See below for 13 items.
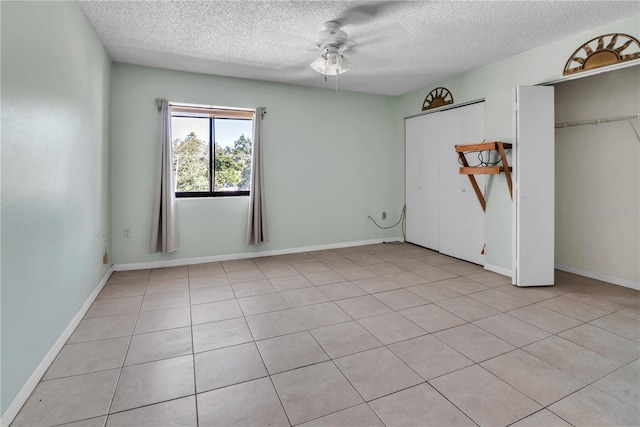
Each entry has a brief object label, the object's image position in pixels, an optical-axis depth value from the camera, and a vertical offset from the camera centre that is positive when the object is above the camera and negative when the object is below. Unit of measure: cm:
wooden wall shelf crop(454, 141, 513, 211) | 341 +53
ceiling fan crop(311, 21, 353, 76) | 292 +160
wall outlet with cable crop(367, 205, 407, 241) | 546 -14
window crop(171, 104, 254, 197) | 420 +84
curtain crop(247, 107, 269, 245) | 436 +32
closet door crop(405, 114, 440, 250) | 480 +49
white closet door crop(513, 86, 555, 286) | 319 +29
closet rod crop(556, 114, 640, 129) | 326 +101
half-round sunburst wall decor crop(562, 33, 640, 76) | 269 +142
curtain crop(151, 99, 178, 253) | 389 +22
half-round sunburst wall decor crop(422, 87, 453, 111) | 442 +162
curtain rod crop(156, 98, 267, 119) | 391 +132
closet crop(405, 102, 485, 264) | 414 +40
